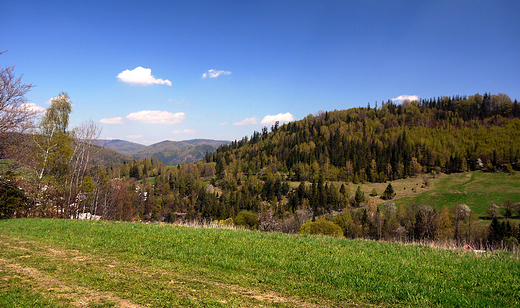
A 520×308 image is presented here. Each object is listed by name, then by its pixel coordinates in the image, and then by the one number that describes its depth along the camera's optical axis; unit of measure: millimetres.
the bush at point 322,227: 55562
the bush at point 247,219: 90481
